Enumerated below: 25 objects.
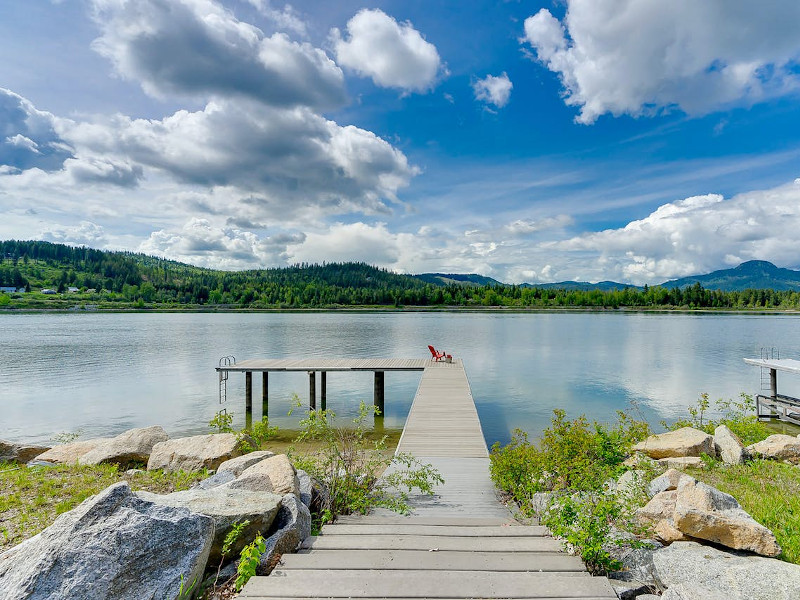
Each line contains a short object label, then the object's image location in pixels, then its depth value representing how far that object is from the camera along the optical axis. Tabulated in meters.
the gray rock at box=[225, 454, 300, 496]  5.78
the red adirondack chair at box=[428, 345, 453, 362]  25.06
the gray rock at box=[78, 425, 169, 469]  10.06
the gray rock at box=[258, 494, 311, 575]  4.16
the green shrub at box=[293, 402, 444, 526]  6.46
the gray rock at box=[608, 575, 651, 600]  4.18
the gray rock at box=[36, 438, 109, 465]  10.75
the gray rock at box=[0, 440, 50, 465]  10.65
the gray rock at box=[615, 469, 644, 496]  5.90
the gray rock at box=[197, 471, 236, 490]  6.67
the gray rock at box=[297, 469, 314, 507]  6.00
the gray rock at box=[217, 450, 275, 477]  7.64
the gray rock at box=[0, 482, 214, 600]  3.26
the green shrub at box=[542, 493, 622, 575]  4.23
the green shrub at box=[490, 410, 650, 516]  7.13
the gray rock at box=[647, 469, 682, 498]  6.63
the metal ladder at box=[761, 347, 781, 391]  24.73
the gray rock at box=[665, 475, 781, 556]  4.63
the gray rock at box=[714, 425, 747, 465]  8.80
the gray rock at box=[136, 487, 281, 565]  4.44
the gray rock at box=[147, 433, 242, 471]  9.91
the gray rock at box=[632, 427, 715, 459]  9.55
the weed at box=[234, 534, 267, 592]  3.70
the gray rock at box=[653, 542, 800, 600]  3.90
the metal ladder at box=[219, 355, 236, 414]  22.76
